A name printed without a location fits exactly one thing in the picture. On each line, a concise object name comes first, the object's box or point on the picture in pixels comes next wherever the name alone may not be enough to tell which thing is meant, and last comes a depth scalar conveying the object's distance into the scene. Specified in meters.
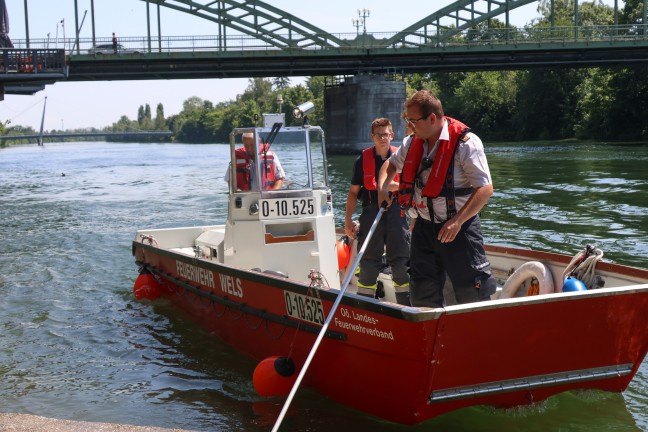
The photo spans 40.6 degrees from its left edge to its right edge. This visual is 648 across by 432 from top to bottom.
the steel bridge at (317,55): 54.56
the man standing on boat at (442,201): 5.81
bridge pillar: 61.97
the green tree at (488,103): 84.25
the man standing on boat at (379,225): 7.84
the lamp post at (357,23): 62.90
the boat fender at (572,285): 6.89
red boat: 5.91
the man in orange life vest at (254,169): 8.84
